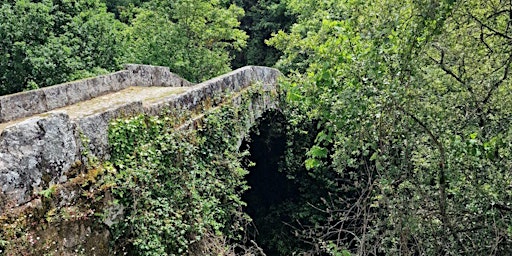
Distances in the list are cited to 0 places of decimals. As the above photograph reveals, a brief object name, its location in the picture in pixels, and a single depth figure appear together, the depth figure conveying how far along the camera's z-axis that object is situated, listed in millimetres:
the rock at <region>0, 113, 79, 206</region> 2906
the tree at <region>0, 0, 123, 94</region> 9445
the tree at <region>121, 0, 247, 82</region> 14164
